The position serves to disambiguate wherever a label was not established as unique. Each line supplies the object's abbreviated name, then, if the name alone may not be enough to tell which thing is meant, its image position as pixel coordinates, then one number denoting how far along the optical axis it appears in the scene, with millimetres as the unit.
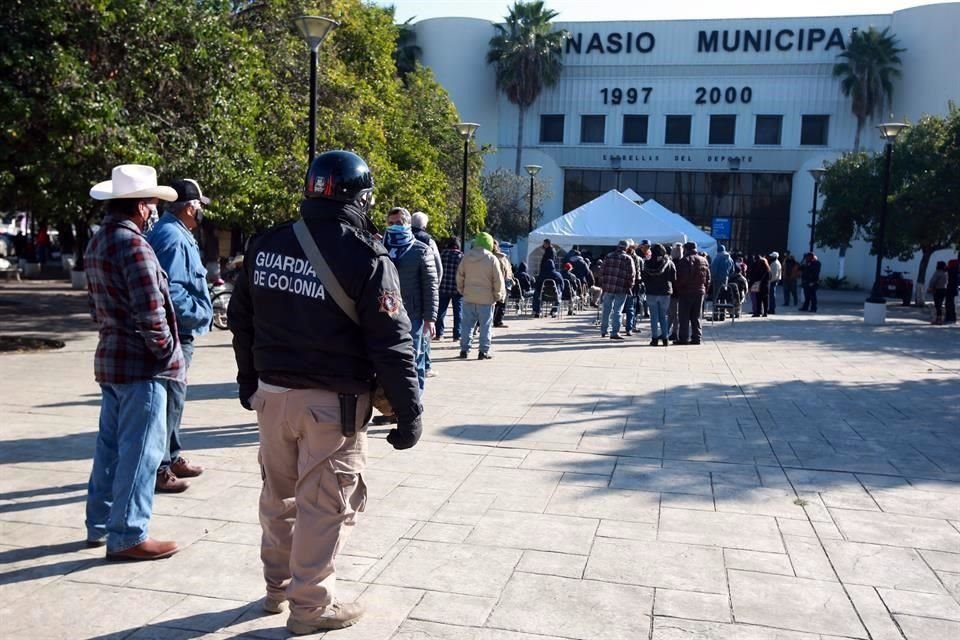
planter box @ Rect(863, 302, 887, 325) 18914
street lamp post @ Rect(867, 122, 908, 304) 17388
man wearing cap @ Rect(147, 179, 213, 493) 4578
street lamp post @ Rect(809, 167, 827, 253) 24636
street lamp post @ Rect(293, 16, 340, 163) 9164
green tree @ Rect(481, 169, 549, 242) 39625
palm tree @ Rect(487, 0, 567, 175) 43312
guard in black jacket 2936
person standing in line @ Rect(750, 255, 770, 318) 19844
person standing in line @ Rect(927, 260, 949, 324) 18734
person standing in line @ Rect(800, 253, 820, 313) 22328
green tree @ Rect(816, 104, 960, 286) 21234
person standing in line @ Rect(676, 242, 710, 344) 13461
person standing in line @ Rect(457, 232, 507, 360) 10633
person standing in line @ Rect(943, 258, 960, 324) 17938
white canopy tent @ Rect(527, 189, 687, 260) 19000
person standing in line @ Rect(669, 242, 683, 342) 13852
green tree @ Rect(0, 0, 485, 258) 10398
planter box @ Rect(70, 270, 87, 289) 22355
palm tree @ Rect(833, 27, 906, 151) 40438
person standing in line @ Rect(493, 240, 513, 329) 15367
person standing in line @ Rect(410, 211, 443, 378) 7716
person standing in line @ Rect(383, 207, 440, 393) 7082
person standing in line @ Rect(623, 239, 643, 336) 14608
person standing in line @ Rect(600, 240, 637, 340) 13562
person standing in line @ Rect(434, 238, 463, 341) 12438
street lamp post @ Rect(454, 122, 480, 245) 17750
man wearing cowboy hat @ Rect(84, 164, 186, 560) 3707
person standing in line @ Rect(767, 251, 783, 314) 20828
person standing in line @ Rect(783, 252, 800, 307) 24703
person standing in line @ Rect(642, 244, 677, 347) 13133
